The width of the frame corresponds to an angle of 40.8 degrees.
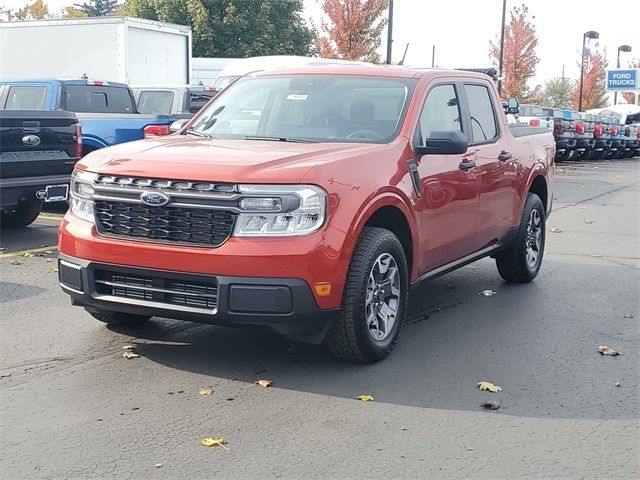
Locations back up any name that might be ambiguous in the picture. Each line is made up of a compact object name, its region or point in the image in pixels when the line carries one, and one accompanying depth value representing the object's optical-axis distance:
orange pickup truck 4.76
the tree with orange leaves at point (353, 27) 36.84
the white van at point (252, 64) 19.78
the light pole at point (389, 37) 24.76
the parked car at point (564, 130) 27.59
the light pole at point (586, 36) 54.51
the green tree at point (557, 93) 67.81
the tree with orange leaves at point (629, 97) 78.97
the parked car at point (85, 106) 11.86
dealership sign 53.16
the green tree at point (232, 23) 43.16
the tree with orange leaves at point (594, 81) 64.25
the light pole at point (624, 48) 63.88
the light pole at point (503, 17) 36.53
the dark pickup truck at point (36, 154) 8.98
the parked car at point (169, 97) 15.20
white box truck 19.08
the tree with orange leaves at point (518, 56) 48.53
